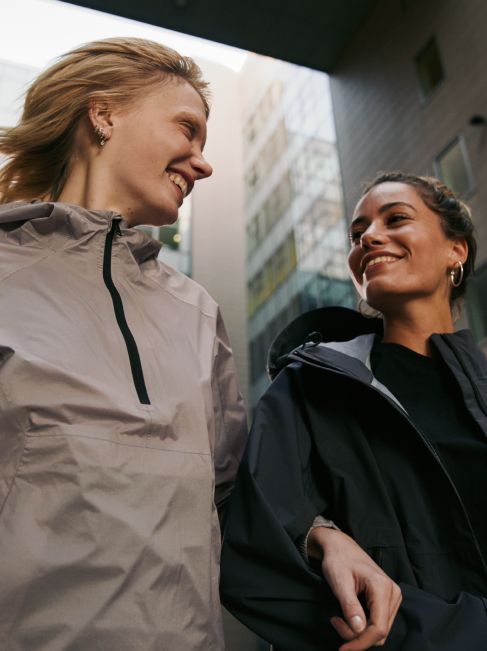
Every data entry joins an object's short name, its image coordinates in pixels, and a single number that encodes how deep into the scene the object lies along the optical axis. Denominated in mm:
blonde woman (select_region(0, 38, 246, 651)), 402
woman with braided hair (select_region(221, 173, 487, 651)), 476
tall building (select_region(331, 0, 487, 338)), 7328
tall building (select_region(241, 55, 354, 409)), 11621
